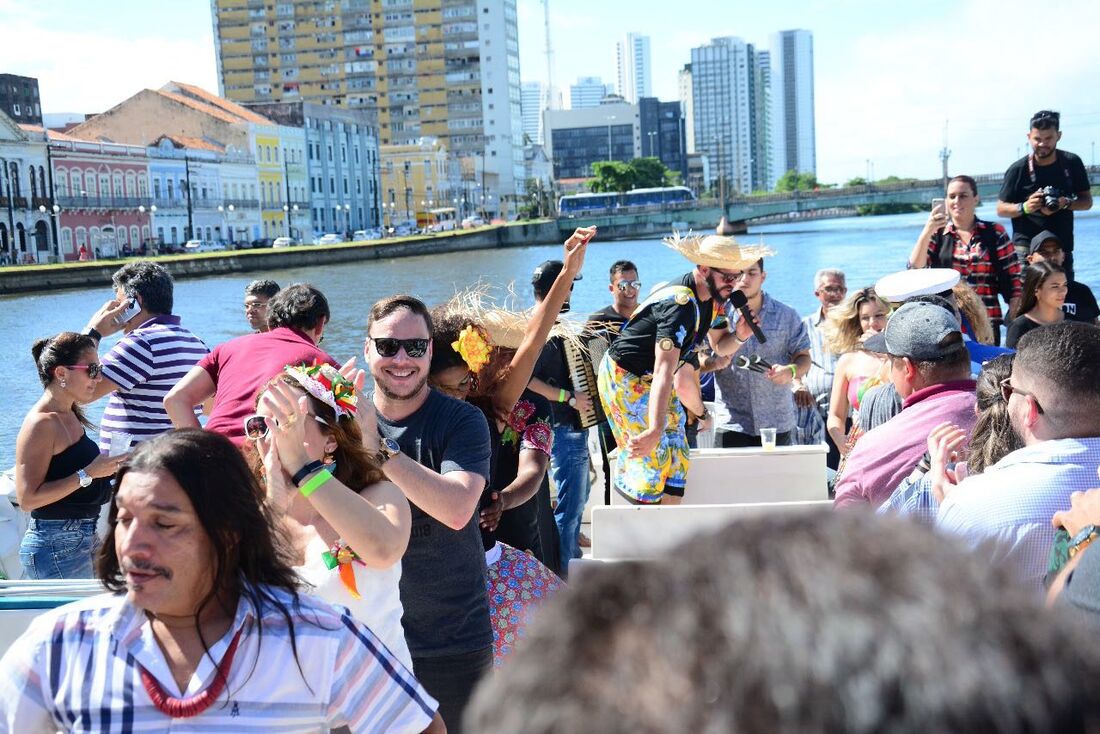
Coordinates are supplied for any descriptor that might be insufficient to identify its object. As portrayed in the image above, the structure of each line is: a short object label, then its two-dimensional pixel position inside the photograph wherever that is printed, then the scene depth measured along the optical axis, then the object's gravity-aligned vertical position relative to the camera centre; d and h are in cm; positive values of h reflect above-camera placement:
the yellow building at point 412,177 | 10025 +372
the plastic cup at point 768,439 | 523 -108
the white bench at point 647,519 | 380 -105
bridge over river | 7362 -21
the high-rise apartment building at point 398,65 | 11700 +1628
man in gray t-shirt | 308 -86
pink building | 5741 +190
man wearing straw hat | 471 -69
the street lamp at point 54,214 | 5547 +105
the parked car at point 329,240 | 7152 -105
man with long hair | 193 -71
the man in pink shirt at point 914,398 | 318 -57
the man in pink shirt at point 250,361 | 374 -46
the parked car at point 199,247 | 6262 -102
